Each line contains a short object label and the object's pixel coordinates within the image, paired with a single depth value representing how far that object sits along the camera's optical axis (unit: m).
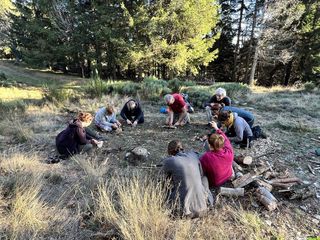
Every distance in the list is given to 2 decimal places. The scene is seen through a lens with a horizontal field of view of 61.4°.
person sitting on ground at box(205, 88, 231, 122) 5.86
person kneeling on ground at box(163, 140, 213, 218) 2.79
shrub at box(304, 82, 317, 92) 11.73
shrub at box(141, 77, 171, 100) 9.29
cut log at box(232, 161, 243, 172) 3.78
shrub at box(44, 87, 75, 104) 8.29
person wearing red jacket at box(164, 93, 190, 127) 5.93
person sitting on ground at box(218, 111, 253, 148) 4.43
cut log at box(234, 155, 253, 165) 3.90
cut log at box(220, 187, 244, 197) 3.20
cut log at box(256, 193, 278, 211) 2.94
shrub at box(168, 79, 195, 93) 10.20
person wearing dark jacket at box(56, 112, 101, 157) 4.37
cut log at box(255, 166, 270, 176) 3.64
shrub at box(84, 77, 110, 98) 9.38
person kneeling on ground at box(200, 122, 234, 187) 3.23
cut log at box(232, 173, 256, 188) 3.34
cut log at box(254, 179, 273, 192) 3.27
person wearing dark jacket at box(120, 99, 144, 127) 6.14
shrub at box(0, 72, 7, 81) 15.65
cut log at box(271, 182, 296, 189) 3.33
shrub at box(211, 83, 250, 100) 9.98
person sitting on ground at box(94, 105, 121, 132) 5.75
